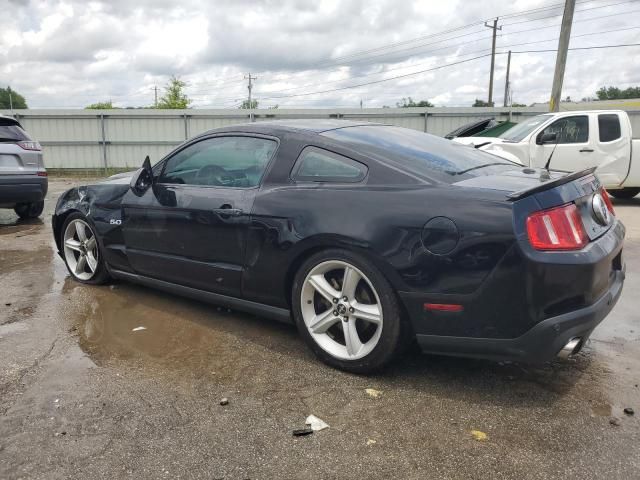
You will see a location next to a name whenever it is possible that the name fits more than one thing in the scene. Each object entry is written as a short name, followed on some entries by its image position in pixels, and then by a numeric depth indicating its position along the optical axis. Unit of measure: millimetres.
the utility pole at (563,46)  16328
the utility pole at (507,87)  50562
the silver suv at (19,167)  7855
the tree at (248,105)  61366
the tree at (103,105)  63719
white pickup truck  10070
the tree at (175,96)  51094
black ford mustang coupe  2611
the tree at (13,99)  89238
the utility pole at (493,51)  43594
